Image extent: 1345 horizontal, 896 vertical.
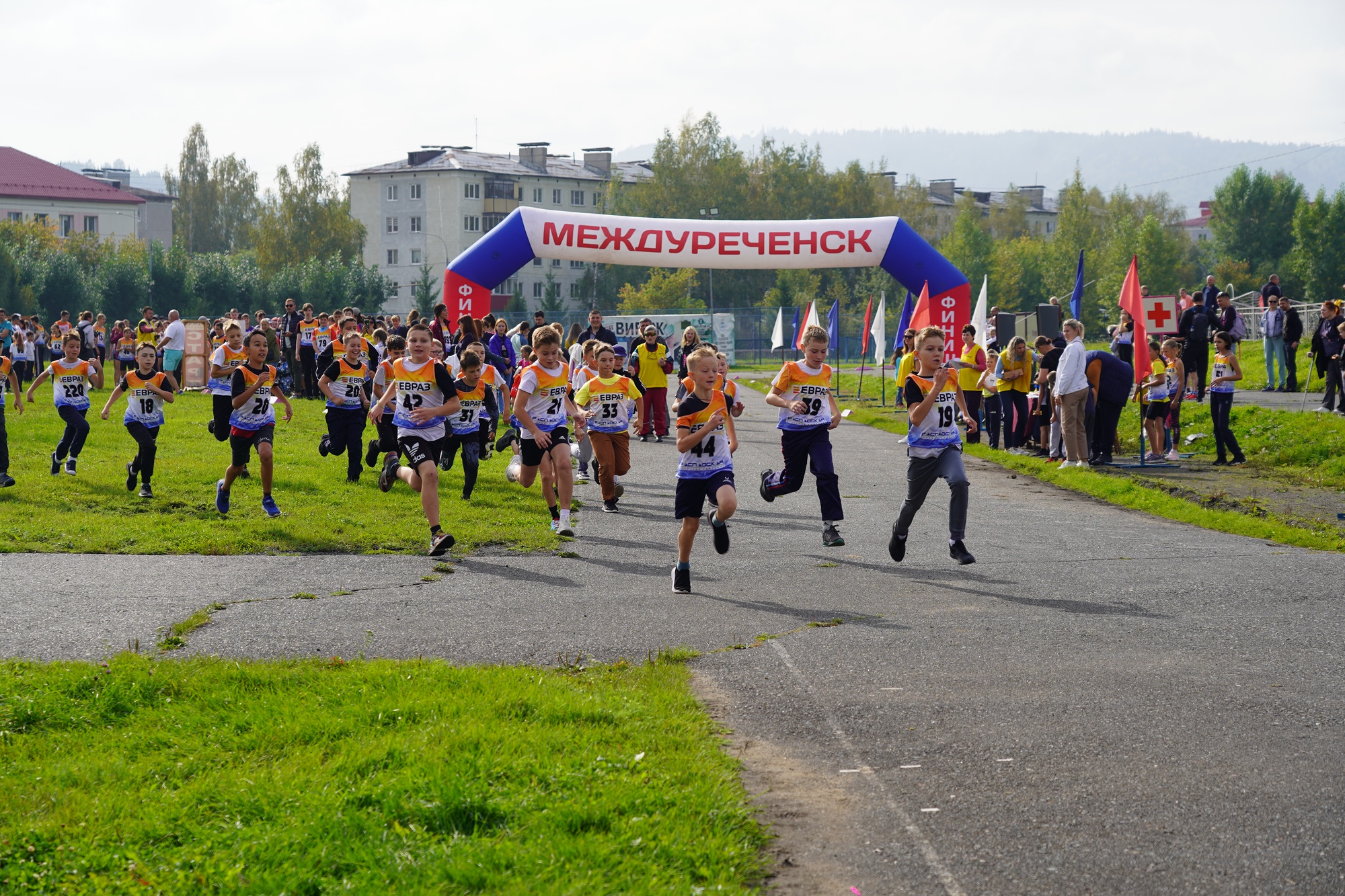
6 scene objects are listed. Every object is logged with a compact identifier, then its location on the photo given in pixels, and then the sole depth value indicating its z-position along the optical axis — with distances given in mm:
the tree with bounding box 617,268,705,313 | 77312
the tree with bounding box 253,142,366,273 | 86688
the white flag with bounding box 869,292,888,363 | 34375
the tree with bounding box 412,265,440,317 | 80812
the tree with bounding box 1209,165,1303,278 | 83500
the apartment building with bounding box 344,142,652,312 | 99625
